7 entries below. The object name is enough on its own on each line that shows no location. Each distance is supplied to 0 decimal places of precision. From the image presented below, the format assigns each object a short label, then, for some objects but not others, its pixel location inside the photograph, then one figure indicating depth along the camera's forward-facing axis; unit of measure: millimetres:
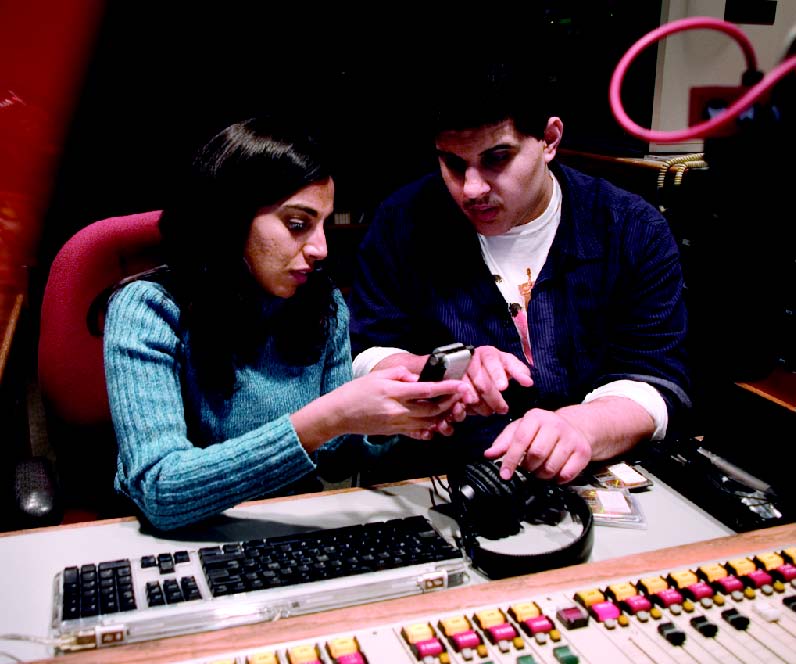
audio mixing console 856
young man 1618
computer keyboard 959
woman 1240
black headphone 1095
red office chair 1678
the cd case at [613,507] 1273
